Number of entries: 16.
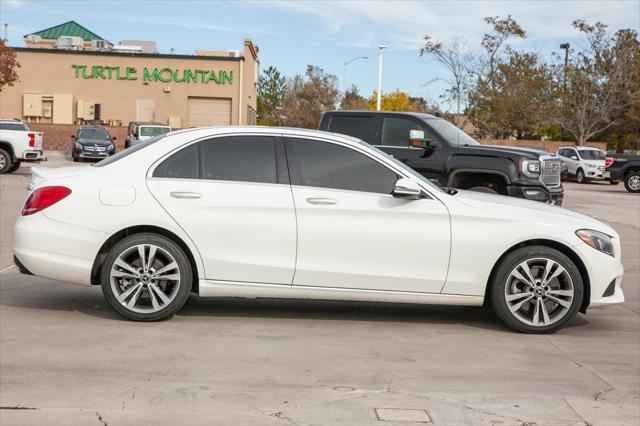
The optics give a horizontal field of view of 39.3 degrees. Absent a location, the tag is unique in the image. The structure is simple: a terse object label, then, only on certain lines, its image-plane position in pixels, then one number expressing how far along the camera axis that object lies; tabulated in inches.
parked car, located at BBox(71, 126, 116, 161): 1640.0
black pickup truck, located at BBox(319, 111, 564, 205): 518.0
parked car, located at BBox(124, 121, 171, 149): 1625.2
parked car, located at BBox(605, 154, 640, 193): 1320.5
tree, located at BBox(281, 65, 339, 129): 2783.0
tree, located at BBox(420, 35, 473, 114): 2215.8
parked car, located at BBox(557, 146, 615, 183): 1544.0
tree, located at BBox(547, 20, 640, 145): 2068.2
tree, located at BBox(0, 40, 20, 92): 1469.0
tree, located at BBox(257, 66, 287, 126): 3380.9
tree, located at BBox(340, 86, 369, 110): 2775.6
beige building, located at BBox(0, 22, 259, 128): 2395.4
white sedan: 294.7
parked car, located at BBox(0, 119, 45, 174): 1081.4
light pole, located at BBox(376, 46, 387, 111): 2052.2
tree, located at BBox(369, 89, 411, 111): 3191.4
